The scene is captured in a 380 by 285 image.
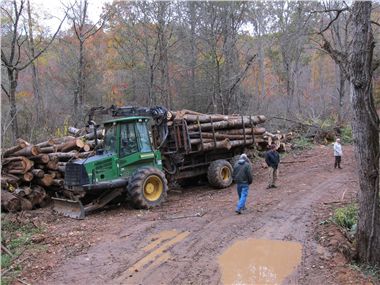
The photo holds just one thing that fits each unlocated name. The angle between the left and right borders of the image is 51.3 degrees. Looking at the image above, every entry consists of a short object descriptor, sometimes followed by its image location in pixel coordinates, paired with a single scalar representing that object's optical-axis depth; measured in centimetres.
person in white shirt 1638
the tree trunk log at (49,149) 1344
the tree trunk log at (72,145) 1331
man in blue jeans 1027
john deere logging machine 1094
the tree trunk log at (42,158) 1262
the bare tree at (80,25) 2302
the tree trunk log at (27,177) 1213
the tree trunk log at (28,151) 1236
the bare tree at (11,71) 1612
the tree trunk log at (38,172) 1237
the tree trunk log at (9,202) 1121
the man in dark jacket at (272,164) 1348
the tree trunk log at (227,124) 1379
